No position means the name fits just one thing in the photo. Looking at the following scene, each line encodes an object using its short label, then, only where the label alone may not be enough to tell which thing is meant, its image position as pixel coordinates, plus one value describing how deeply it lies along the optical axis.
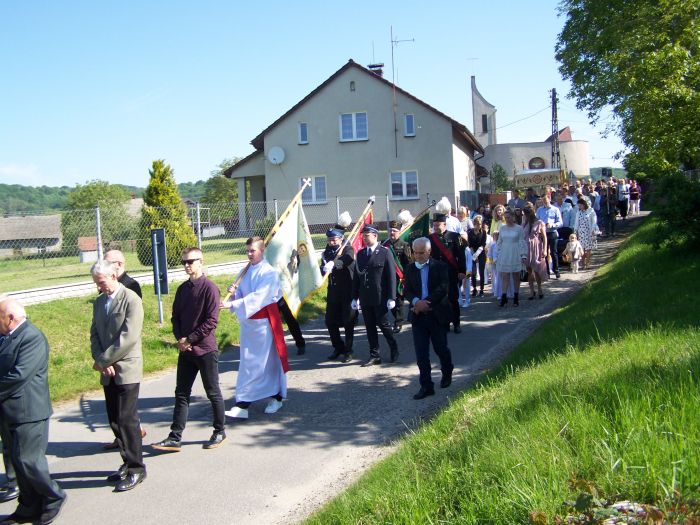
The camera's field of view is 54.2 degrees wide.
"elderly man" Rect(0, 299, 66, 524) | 5.21
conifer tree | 16.81
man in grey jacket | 5.93
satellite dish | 36.51
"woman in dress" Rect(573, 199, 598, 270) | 16.91
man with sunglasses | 6.75
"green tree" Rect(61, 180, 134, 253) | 14.16
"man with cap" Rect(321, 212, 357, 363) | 10.20
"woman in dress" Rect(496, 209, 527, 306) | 13.11
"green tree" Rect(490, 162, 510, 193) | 56.28
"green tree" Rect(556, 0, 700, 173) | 12.48
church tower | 72.94
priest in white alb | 7.73
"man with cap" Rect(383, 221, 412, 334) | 12.34
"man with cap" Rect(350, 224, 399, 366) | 9.63
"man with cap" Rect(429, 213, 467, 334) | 11.27
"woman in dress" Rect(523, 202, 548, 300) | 13.85
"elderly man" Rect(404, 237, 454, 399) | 7.91
